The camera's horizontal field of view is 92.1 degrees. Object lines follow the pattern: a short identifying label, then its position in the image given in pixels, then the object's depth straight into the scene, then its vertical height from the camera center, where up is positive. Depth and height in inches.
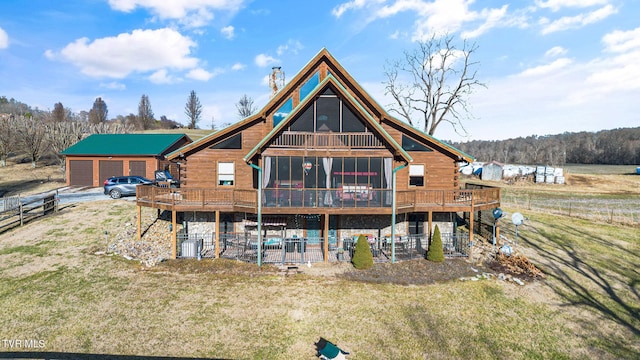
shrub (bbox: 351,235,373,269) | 620.0 -177.8
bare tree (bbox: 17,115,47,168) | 2006.6 +181.2
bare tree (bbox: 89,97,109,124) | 4431.6 +896.0
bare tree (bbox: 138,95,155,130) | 4353.3 +831.6
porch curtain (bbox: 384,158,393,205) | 681.0 -6.9
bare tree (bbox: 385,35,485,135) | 1337.0 +316.7
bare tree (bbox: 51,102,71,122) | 3859.3 +722.1
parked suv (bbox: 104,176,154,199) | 1055.0 -60.2
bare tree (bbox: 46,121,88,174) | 2050.9 +212.7
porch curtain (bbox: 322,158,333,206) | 676.7 +1.8
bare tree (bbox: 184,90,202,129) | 4249.5 +813.4
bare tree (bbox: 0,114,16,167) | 2021.4 +179.7
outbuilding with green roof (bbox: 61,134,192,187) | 1304.1 +28.2
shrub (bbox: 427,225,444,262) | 649.0 -171.7
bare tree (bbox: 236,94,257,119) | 3388.3 +676.5
